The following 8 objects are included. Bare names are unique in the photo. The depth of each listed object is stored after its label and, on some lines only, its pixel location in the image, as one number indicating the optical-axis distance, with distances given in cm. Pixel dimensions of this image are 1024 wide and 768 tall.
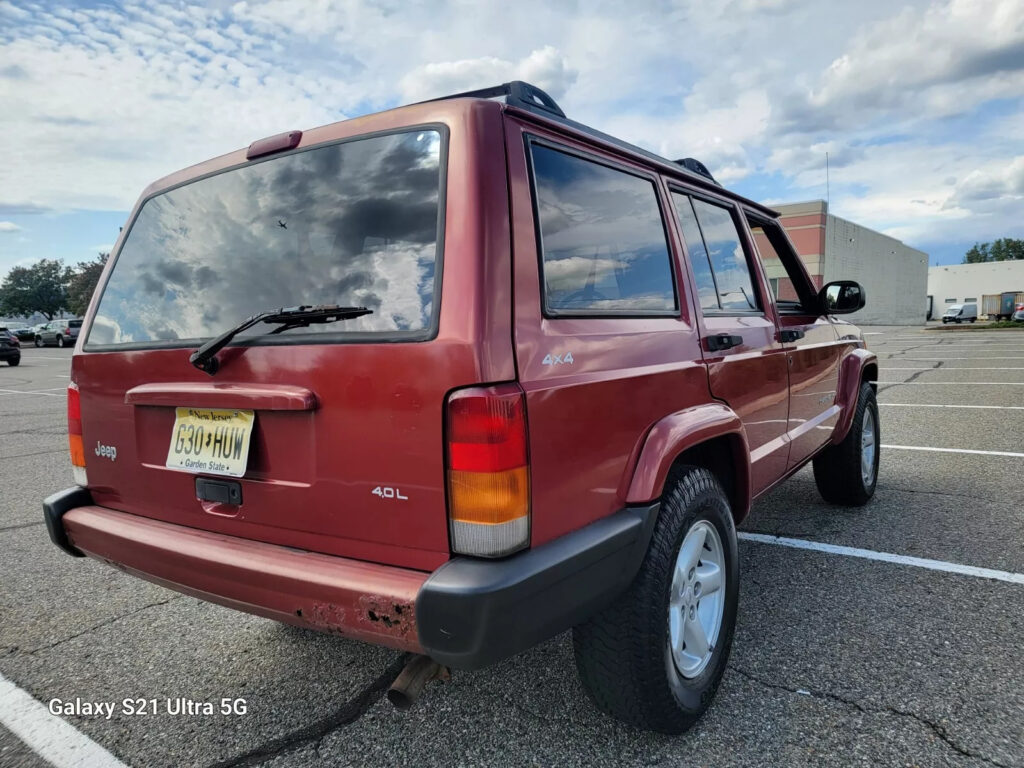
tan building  3762
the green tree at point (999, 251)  10956
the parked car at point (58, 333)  3322
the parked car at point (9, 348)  2234
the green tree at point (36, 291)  7438
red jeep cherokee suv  167
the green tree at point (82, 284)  5831
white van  5350
